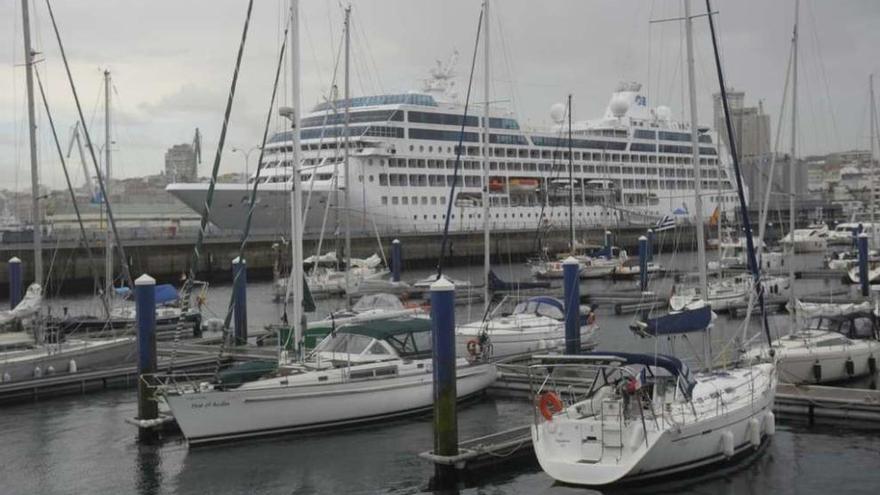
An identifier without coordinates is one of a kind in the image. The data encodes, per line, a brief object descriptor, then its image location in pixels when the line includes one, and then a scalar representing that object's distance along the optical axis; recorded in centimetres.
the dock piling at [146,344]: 1964
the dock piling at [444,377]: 1645
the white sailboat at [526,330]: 2702
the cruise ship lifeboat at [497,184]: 8599
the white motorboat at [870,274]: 4991
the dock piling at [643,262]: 4875
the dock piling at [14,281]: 3272
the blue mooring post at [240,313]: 2977
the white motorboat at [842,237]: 8986
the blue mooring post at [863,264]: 4253
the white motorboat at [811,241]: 8738
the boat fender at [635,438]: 1523
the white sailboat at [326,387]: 1875
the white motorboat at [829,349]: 2336
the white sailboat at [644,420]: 1523
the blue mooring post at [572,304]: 2361
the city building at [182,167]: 15595
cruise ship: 7244
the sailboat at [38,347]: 2484
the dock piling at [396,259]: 4923
